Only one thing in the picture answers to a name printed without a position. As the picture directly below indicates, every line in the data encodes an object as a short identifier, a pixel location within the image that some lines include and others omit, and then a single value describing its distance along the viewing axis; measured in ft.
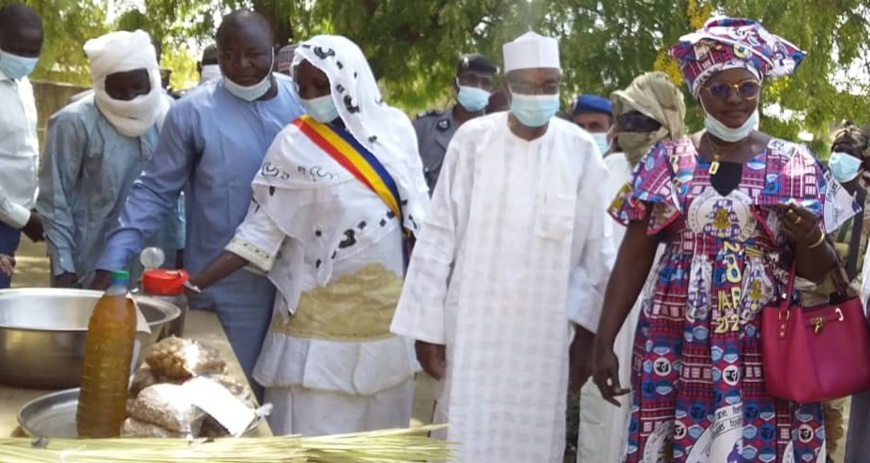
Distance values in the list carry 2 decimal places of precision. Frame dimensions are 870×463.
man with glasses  12.22
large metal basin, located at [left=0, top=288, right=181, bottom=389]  8.61
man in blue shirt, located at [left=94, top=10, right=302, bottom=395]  13.11
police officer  22.41
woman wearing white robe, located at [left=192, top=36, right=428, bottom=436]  12.58
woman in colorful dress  10.32
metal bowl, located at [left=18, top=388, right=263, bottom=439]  7.84
